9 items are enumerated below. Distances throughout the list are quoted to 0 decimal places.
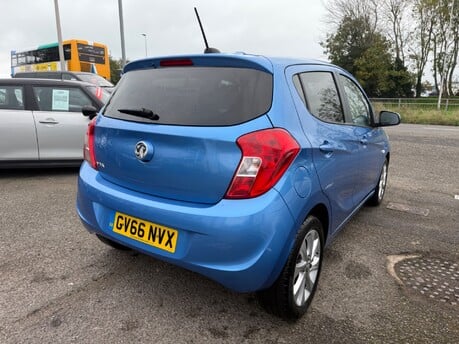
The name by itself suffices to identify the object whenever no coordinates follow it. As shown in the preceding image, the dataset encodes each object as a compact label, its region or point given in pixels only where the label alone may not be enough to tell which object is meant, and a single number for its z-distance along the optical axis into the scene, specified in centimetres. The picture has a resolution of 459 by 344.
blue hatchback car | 206
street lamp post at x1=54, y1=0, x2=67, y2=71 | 1855
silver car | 555
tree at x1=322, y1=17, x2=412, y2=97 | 3619
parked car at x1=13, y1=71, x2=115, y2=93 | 1363
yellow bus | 2197
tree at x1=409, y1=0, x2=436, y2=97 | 3319
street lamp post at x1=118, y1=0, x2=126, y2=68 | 1984
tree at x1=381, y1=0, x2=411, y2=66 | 3569
